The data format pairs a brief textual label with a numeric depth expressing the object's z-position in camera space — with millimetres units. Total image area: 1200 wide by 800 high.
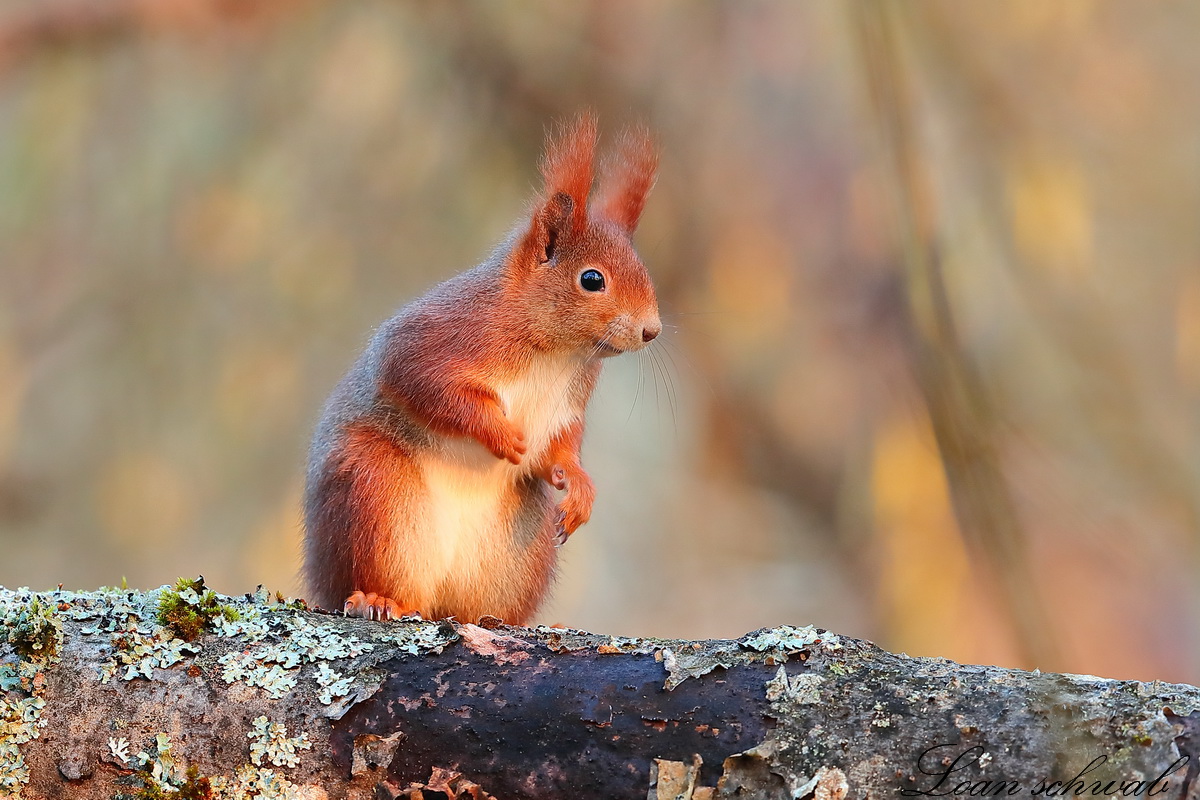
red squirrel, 6830
